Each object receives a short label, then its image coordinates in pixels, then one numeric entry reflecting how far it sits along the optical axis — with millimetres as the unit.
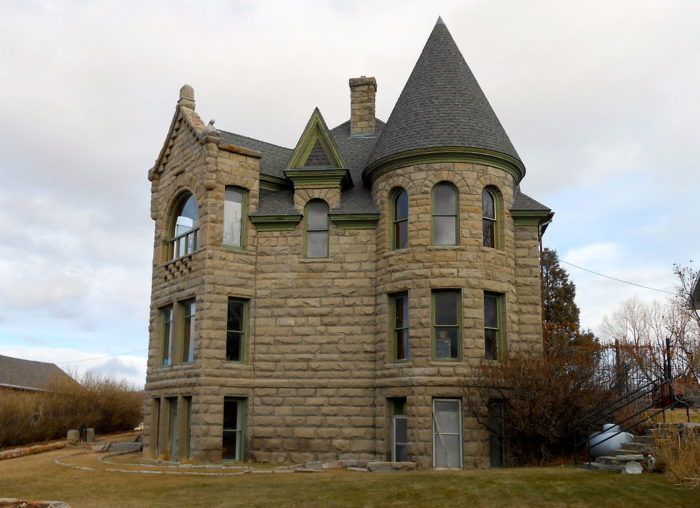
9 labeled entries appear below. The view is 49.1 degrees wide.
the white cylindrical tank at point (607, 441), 18141
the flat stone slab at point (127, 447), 26328
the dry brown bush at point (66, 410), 34125
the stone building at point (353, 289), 21375
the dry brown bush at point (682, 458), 14023
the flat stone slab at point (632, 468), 15602
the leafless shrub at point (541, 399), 19016
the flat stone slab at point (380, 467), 19031
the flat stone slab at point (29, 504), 13633
